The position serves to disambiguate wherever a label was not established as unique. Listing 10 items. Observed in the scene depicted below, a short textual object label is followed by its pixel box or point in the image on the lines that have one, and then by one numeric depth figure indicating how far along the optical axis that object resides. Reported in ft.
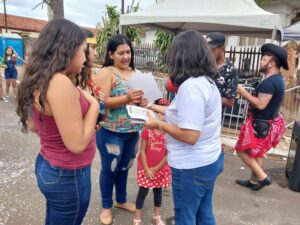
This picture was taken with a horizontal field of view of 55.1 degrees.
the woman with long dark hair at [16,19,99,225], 4.42
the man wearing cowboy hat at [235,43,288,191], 10.43
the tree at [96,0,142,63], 49.67
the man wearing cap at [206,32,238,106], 8.92
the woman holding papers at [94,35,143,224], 7.88
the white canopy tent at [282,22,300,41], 19.02
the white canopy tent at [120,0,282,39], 14.79
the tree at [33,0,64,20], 24.89
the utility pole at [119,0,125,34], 56.06
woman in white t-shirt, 5.23
